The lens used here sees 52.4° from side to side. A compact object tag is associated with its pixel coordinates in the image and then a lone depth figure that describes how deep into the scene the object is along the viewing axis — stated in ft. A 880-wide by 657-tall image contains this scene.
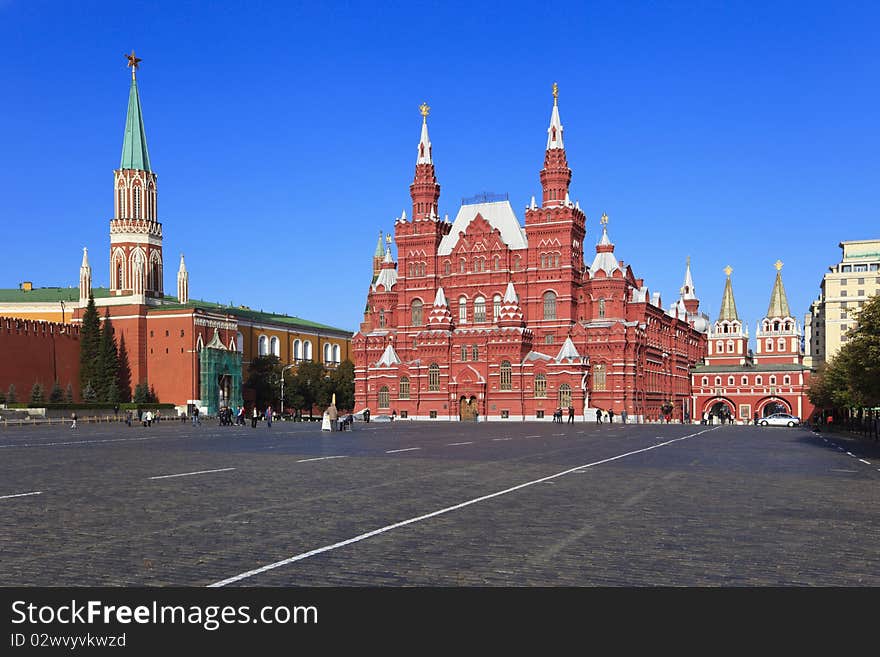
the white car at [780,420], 263.90
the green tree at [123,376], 333.62
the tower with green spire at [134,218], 349.00
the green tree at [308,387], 366.63
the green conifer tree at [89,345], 322.34
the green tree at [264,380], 363.35
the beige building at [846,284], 508.12
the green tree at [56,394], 297.12
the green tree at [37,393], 285.02
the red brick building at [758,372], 392.27
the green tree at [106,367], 319.88
